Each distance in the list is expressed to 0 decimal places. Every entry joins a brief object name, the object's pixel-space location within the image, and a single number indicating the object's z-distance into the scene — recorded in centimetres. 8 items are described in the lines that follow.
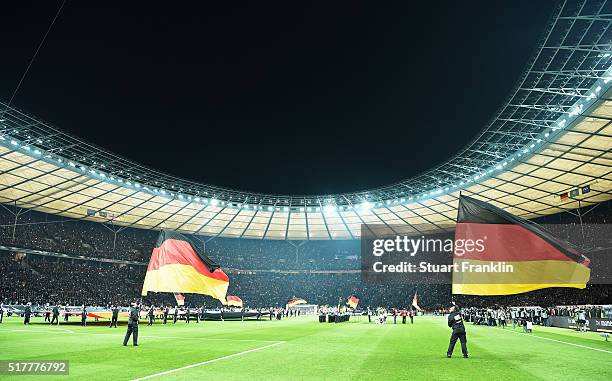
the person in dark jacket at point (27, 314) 3198
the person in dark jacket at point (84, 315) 3250
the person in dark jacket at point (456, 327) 1400
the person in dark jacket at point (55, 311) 3357
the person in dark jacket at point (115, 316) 2976
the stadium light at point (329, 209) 6328
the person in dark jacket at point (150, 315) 3384
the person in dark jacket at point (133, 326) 1694
